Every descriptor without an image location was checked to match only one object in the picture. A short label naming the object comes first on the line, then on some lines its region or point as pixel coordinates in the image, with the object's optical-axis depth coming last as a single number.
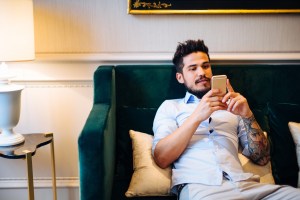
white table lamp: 1.54
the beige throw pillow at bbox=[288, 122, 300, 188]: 1.64
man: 1.41
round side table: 1.63
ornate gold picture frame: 1.91
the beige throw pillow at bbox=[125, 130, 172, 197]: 1.52
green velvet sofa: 1.67
